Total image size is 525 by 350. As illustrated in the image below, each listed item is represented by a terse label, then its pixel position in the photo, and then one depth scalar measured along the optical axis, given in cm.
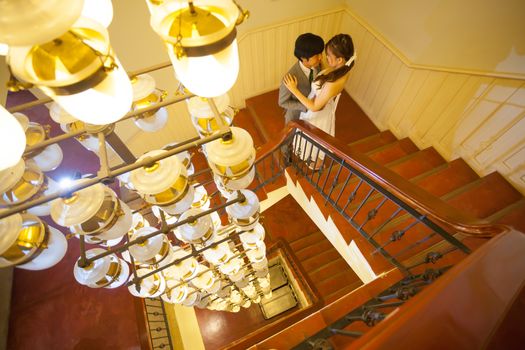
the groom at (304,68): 202
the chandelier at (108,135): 56
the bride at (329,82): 201
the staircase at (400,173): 249
